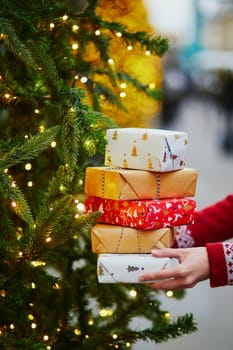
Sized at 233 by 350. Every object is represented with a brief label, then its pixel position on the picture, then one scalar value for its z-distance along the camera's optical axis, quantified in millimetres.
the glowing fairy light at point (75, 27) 1893
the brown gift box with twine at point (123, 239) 1641
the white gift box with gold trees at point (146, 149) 1619
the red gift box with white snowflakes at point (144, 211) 1623
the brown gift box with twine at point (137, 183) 1617
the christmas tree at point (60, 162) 1578
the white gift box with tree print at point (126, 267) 1615
